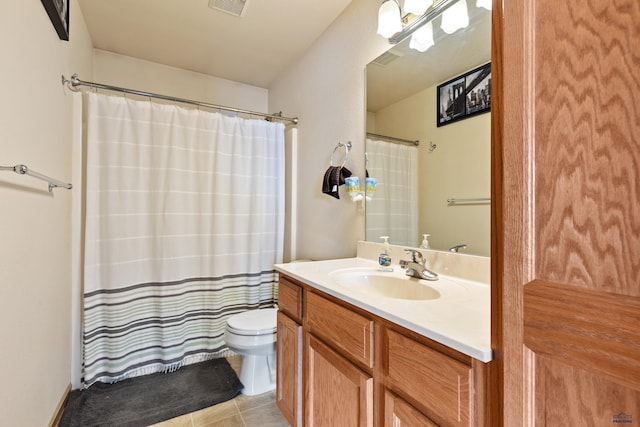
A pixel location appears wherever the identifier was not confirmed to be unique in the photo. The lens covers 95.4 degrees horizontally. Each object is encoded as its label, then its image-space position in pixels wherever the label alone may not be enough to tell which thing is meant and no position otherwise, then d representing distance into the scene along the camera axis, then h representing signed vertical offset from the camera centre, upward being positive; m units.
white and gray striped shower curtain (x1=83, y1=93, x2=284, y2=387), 1.93 -0.13
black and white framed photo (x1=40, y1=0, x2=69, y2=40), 1.29 +0.93
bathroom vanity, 0.67 -0.41
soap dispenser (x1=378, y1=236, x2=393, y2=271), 1.45 -0.24
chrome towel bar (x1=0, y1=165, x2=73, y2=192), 0.96 +0.15
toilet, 1.79 -0.83
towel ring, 1.88 +0.43
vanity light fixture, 1.27 +0.93
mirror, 1.20 +0.31
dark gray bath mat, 1.60 -1.13
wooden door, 0.40 +0.01
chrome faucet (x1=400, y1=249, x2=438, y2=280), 1.23 -0.24
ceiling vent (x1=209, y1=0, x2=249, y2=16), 1.83 +1.33
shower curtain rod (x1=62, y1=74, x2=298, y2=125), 1.74 +0.82
